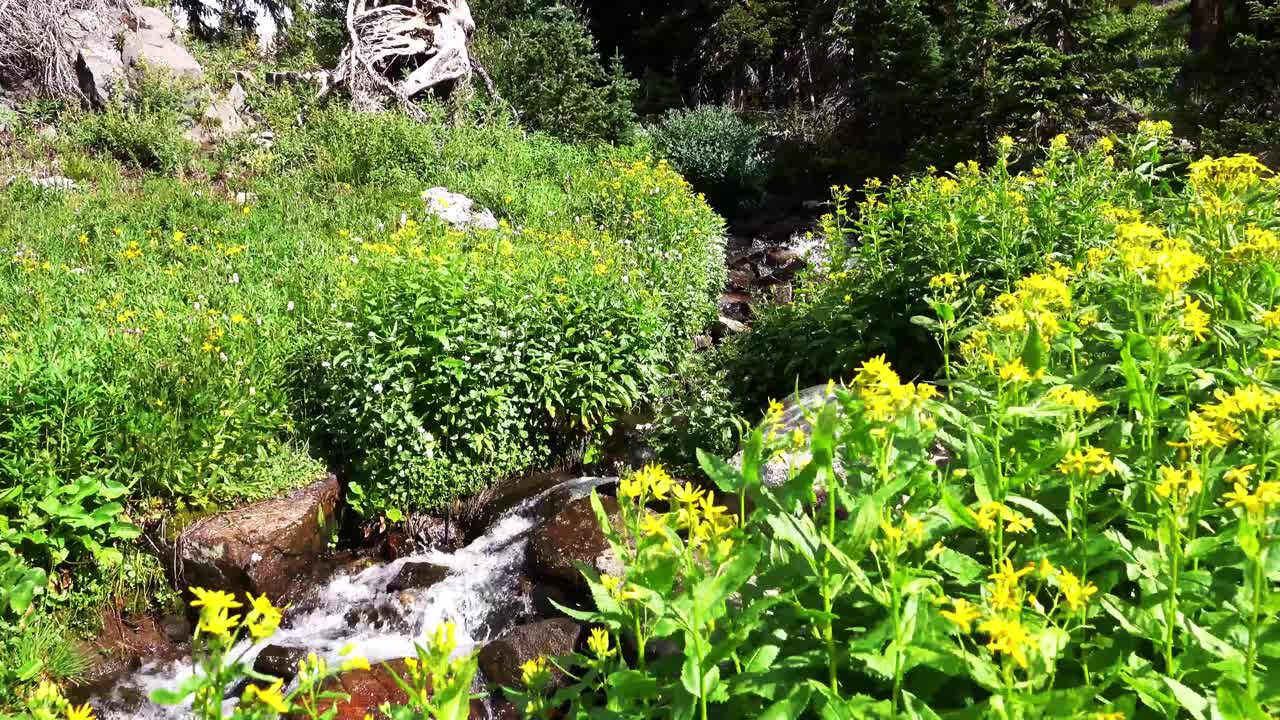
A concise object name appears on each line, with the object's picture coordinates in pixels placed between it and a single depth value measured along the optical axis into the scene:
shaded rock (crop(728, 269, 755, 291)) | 9.01
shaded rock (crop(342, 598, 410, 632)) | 4.26
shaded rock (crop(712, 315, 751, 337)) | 6.96
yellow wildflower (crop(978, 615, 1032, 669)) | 1.04
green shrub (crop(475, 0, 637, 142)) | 12.55
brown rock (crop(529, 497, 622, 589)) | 4.18
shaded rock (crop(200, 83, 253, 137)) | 11.13
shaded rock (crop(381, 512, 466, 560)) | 4.68
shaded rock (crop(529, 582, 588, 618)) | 4.16
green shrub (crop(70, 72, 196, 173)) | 9.73
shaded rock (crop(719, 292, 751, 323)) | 7.79
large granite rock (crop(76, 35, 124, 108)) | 11.41
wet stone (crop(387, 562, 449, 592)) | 4.43
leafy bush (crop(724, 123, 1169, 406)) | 3.81
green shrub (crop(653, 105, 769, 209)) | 12.46
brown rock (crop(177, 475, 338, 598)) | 4.03
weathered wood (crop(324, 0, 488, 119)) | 12.25
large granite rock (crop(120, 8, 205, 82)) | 12.06
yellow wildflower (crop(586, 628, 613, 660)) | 1.48
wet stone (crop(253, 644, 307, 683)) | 3.80
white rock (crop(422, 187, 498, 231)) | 7.66
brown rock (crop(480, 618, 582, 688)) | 3.61
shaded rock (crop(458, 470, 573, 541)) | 4.84
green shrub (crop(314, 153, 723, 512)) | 4.55
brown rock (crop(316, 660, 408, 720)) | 3.38
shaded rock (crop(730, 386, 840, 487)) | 3.62
